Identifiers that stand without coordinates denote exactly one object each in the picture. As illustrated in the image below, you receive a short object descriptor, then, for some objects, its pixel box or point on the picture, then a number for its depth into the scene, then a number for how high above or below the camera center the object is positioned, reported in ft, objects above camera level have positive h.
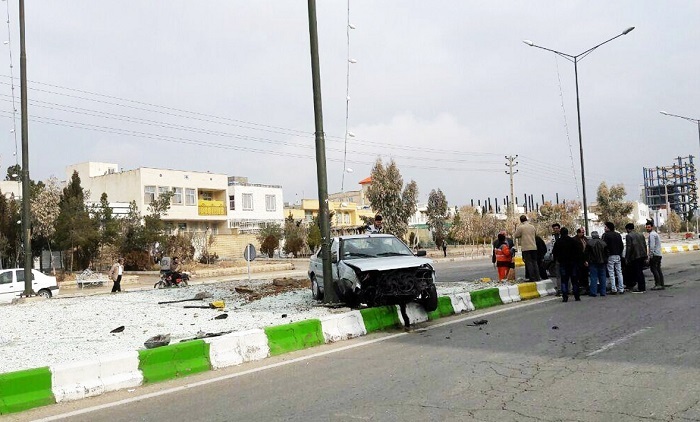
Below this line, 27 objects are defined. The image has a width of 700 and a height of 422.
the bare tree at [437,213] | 213.87 +9.37
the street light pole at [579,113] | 99.96 +20.35
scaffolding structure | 302.25 +21.27
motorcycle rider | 78.43 -2.70
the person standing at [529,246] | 53.11 -1.06
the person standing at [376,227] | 48.19 +1.25
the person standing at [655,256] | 52.11 -2.46
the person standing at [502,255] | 59.19 -1.91
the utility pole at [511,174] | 177.99 +18.50
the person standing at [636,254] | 51.03 -2.12
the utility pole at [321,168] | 40.45 +5.22
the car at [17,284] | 79.51 -3.13
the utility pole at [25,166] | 59.98 +9.60
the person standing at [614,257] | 49.44 -2.24
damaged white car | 35.12 -1.88
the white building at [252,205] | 213.87 +16.15
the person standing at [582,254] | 45.68 -1.69
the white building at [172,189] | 179.52 +19.99
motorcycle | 78.43 -3.60
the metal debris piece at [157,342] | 27.32 -4.00
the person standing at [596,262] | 48.14 -2.55
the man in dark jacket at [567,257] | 45.21 -1.87
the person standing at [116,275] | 78.95 -2.49
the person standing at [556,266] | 50.99 -2.80
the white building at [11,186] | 179.42 +22.31
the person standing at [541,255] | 57.26 -2.05
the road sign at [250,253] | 94.11 -0.61
